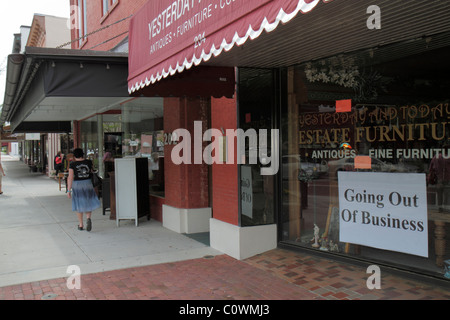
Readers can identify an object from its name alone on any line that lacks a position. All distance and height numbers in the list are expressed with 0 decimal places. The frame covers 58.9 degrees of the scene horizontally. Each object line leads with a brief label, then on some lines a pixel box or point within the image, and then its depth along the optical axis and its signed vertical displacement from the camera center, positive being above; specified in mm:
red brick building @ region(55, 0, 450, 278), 4160 +645
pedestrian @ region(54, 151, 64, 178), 19266 -308
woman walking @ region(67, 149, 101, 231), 8102 -626
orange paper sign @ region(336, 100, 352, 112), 5340 +605
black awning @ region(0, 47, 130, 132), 7043 +1594
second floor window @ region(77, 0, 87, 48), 16094 +5662
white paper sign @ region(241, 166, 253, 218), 6129 -599
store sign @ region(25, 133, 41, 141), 27094 +1443
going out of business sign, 4684 -773
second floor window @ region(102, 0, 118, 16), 12239 +4810
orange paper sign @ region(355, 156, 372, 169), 5164 -161
